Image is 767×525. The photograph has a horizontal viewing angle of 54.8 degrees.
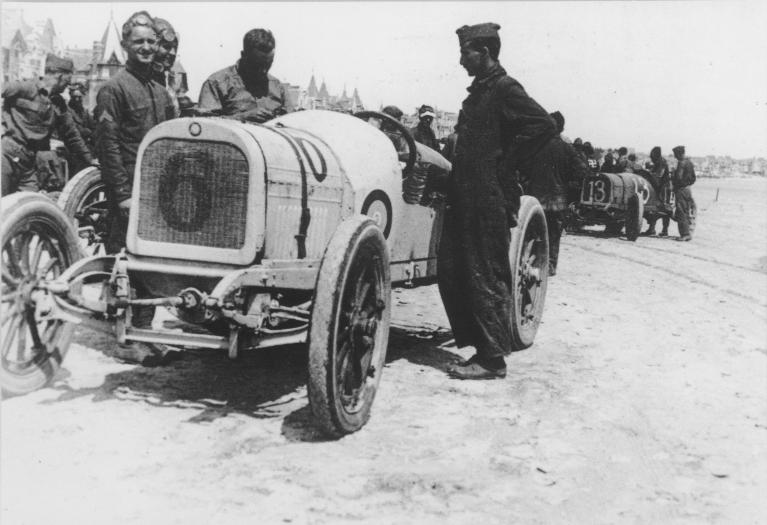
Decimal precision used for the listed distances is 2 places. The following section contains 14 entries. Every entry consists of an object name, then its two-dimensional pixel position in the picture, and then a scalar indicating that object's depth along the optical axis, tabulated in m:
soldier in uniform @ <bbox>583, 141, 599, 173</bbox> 18.23
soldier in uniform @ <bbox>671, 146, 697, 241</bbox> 18.12
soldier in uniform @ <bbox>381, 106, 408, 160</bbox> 5.55
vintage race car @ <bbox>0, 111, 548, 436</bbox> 3.76
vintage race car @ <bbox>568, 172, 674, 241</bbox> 17.38
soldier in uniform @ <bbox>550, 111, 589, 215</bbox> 11.54
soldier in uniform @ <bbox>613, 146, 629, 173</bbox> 20.44
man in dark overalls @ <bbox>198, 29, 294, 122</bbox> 5.74
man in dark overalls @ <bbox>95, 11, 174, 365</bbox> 4.93
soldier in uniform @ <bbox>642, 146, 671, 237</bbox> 19.67
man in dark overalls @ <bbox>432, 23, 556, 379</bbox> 5.30
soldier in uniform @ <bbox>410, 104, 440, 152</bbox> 11.41
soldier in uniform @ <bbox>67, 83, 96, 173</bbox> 13.31
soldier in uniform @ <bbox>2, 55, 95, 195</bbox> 7.61
